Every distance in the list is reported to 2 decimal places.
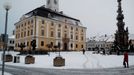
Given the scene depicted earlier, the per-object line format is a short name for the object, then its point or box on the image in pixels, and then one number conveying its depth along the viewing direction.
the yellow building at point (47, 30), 26.61
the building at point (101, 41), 57.51
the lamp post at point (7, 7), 5.68
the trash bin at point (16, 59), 11.85
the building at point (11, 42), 43.86
